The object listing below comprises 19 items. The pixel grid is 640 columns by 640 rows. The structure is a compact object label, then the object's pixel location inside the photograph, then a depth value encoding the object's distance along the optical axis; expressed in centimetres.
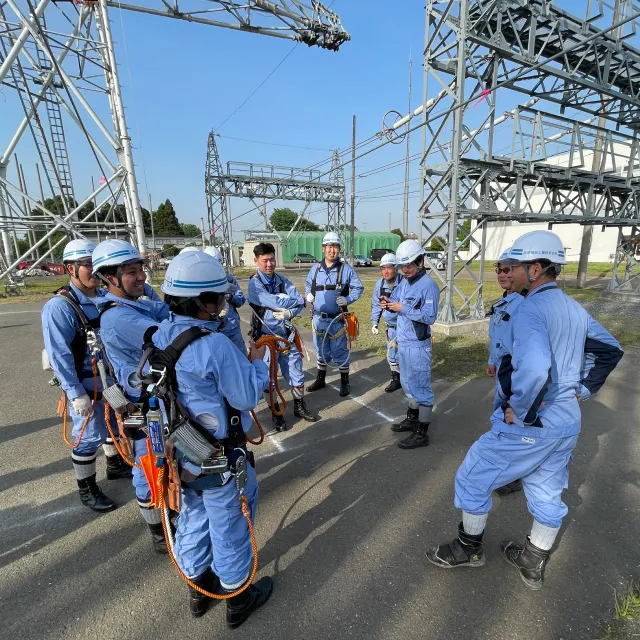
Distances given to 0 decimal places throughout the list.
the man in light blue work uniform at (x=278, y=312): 457
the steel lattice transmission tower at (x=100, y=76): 896
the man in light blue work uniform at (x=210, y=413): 179
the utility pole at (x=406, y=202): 2149
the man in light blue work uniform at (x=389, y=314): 580
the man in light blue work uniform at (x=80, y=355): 286
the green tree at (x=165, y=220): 7169
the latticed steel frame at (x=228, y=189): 2431
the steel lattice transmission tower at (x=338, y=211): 2906
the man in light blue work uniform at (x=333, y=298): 544
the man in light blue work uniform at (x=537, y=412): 204
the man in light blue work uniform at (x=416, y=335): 401
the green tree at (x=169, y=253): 4706
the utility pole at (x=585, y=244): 1602
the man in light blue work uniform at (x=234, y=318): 453
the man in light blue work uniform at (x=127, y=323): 241
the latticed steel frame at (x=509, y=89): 794
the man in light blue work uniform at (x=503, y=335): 228
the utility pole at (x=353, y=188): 1858
